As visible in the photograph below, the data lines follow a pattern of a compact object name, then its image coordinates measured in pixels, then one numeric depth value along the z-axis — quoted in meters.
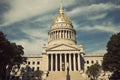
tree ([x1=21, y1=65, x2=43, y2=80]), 85.44
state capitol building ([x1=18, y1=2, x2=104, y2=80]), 91.94
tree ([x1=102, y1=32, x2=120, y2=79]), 66.69
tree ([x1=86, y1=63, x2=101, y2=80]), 83.75
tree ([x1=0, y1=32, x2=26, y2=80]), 63.75
